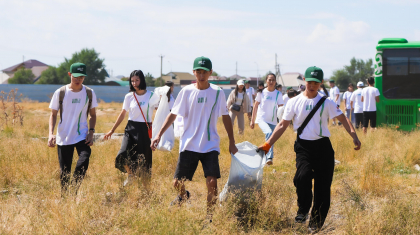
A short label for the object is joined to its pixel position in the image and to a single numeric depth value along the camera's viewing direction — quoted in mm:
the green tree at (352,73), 98062
